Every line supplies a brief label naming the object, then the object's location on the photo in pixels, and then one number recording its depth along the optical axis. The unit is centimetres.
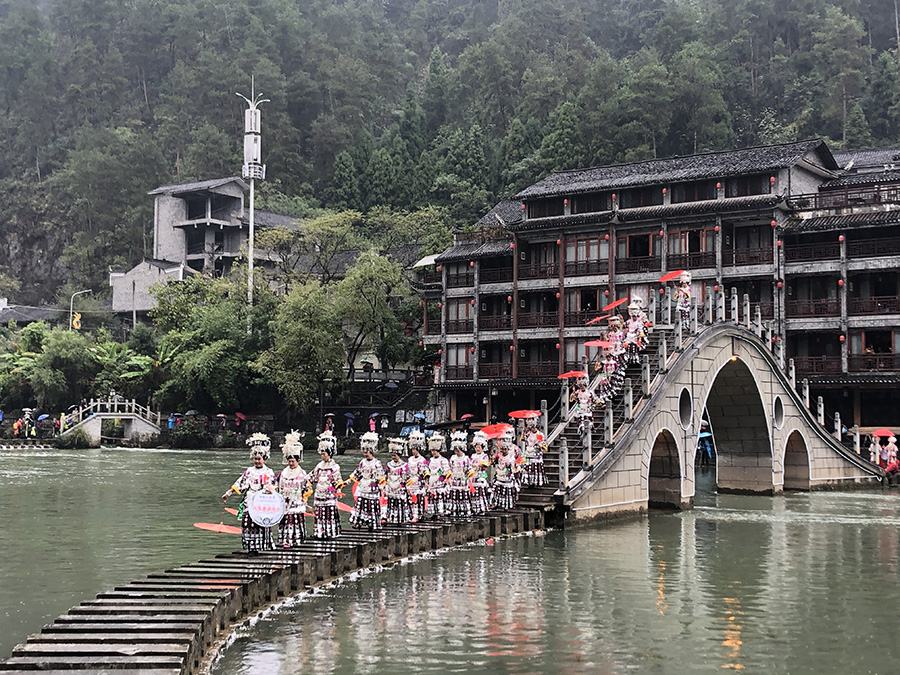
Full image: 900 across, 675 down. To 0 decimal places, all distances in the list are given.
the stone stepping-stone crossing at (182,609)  1381
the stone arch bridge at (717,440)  3306
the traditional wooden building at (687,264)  5862
